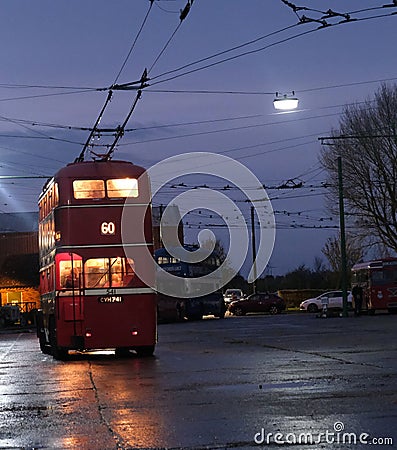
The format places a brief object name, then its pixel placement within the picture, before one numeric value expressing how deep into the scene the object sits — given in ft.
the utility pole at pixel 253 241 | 248.89
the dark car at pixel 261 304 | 211.00
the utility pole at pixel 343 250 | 156.50
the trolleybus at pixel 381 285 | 167.94
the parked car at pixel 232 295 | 264.93
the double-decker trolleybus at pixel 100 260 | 76.48
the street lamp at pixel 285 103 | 100.14
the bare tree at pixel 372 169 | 179.73
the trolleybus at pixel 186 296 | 181.06
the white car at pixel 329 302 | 198.39
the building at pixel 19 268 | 235.40
